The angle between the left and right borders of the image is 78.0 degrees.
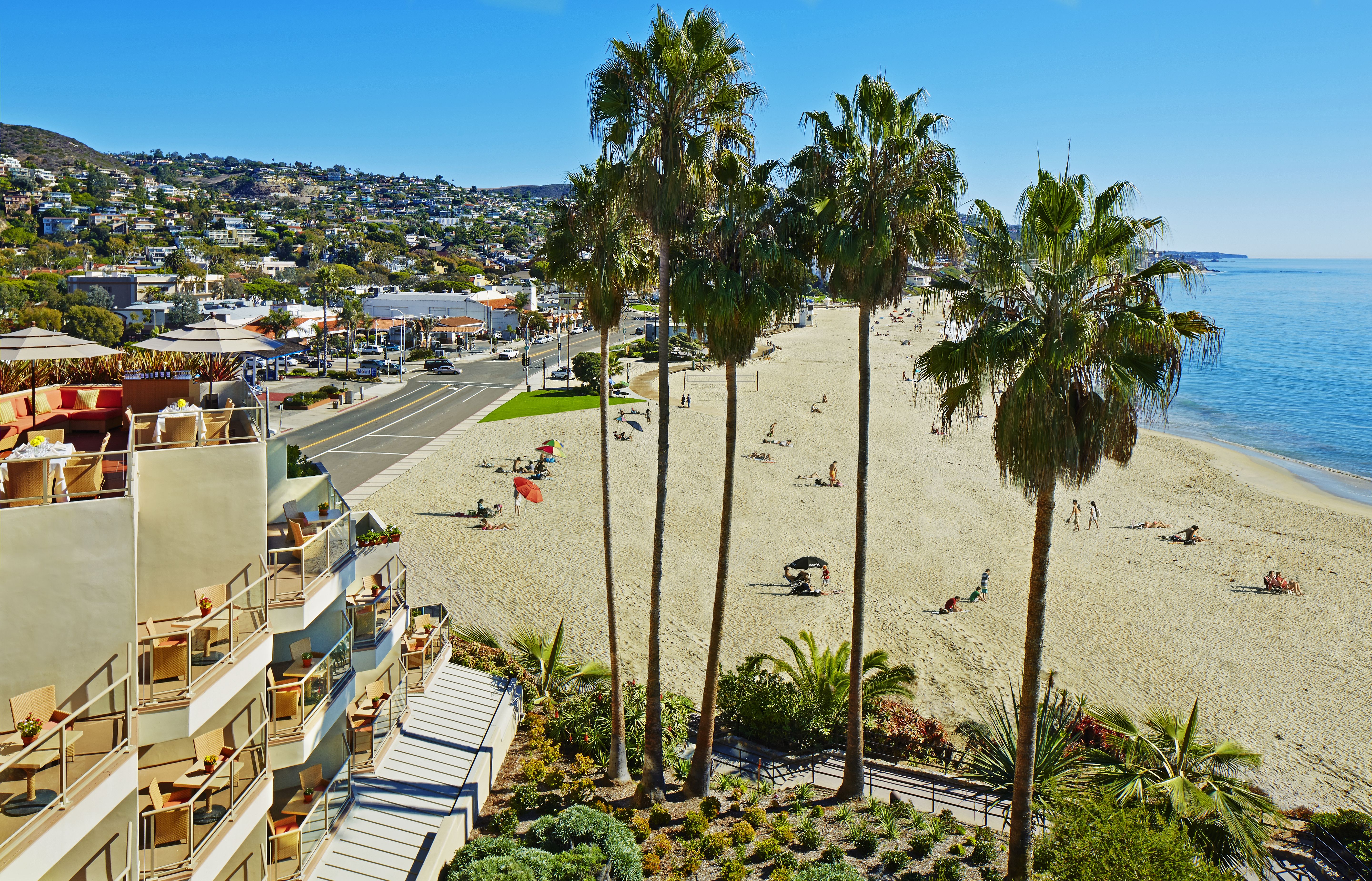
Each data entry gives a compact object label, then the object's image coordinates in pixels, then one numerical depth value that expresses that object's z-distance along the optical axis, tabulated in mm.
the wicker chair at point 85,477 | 8297
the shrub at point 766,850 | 12141
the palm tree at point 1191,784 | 11570
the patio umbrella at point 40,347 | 12812
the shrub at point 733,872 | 11453
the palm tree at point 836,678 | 16281
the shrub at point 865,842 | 12227
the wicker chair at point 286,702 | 9977
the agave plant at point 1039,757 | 13125
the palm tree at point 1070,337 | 9844
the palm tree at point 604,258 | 13922
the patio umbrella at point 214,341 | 13711
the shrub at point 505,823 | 12582
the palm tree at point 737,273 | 12383
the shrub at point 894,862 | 11859
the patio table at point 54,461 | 7516
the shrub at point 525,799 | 13336
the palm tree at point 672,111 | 12125
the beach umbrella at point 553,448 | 35969
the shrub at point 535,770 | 13945
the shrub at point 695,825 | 12648
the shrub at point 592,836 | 11328
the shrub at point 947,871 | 11492
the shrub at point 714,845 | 12219
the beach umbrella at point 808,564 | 25875
